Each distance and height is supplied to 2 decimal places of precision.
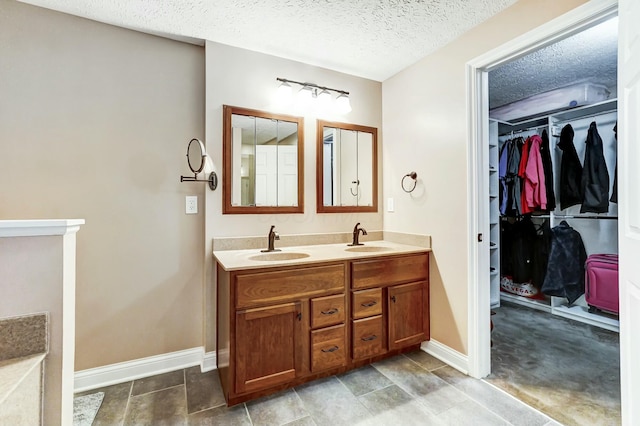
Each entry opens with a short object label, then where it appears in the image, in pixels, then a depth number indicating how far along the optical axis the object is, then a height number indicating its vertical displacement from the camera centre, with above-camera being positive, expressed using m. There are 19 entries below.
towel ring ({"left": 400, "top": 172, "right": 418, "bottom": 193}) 2.40 +0.30
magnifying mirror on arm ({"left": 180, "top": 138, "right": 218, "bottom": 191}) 2.01 +0.38
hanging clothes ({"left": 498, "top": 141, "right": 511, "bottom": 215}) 3.38 +0.42
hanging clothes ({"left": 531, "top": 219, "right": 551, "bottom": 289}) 3.17 -0.42
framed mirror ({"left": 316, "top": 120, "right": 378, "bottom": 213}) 2.49 +0.41
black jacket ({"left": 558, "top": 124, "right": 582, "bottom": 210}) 2.89 +0.42
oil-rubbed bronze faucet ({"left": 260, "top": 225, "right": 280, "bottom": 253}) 2.16 -0.17
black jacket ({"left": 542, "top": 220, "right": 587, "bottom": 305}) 2.95 -0.52
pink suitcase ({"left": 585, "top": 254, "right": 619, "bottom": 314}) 2.61 -0.62
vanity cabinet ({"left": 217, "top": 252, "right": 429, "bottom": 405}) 1.64 -0.66
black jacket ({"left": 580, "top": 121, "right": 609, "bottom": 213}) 2.73 +0.35
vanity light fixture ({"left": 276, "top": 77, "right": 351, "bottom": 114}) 2.29 +0.97
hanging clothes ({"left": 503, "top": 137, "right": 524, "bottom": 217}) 3.29 +0.39
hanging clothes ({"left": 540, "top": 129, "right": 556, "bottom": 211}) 3.03 +0.46
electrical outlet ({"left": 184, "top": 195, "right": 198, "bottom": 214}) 2.12 +0.08
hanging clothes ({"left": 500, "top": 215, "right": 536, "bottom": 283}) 3.31 -0.40
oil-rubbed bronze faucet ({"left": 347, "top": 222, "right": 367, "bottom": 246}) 2.47 -0.16
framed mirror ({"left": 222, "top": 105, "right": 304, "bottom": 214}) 2.16 +0.41
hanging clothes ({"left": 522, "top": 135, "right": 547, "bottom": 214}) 3.04 +0.34
